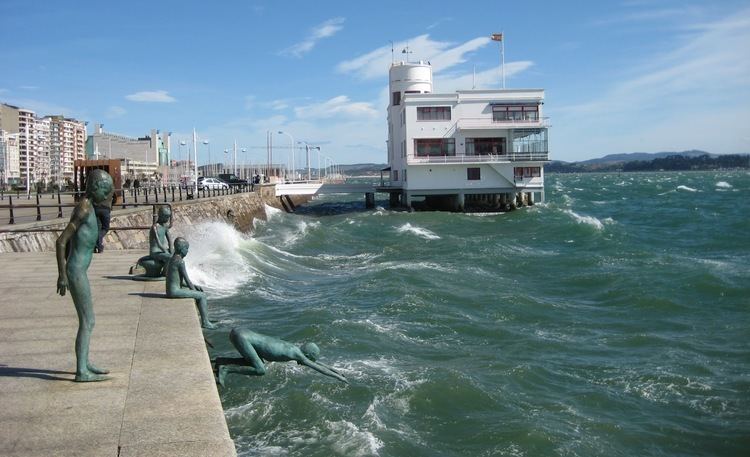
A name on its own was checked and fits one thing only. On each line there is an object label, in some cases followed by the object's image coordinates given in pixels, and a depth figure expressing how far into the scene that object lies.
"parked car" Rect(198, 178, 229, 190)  63.50
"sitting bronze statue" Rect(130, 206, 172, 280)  11.49
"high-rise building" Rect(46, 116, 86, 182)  154.80
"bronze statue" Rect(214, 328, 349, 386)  7.21
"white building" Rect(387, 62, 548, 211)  50.34
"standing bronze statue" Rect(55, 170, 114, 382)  6.02
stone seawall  16.75
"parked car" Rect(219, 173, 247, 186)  84.09
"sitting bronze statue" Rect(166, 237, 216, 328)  9.50
